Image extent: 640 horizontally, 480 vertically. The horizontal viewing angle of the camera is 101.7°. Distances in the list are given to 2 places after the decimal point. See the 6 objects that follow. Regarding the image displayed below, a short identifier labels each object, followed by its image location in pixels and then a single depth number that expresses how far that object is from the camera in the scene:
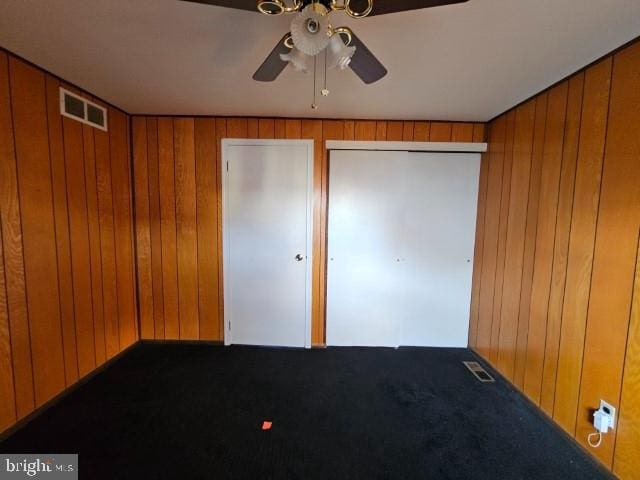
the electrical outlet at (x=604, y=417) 1.42
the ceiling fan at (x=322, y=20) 0.92
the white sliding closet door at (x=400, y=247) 2.63
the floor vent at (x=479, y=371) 2.28
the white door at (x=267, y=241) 2.63
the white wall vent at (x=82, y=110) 1.95
